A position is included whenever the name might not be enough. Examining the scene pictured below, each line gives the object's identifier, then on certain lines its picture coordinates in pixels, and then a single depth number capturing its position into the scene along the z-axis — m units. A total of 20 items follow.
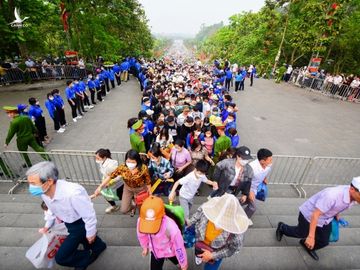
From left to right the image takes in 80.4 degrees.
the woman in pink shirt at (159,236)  2.19
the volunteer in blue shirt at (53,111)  8.10
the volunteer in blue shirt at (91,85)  11.55
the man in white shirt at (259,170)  3.69
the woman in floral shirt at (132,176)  3.53
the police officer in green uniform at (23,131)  5.71
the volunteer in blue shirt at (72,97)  9.45
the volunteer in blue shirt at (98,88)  12.22
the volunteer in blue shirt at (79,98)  10.16
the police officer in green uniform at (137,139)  5.20
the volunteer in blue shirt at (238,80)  15.64
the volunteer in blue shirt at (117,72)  16.74
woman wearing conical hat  2.31
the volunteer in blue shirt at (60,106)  8.41
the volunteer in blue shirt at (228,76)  15.55
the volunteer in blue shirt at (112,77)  15.23
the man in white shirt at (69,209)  2.48
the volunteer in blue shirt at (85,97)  10.41
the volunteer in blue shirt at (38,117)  7.40
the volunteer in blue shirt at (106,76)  14.13
